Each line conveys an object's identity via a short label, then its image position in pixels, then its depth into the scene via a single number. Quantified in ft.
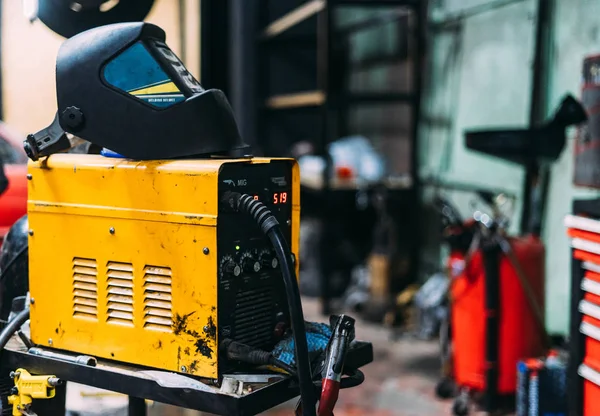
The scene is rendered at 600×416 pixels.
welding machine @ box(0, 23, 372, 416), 4.11
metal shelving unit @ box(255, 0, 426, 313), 13.96
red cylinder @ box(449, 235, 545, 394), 9.41
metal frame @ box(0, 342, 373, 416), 3.96
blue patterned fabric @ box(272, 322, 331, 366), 4.19
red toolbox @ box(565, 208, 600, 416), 6.77
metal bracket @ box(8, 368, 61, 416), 4.58
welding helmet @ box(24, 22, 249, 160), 4.40
